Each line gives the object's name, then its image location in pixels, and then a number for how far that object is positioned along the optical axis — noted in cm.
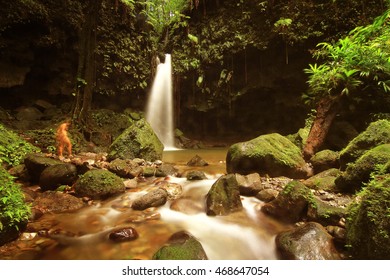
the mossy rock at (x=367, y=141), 394
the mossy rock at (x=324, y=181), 387
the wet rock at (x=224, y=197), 359
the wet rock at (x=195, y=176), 516
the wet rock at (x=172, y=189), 433
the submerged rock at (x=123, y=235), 293
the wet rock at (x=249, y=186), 410
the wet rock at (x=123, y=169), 527
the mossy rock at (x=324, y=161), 472
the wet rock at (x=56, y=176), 412
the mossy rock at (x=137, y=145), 660
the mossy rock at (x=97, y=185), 409
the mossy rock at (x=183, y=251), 221
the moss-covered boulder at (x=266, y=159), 490
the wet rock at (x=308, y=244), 237
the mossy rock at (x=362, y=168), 319
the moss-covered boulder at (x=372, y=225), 195
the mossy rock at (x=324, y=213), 286
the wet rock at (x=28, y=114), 854
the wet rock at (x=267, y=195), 382
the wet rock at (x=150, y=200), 379
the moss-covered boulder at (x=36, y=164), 435
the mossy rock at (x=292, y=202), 315
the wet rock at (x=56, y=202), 358
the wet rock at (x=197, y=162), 663
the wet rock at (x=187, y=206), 376
